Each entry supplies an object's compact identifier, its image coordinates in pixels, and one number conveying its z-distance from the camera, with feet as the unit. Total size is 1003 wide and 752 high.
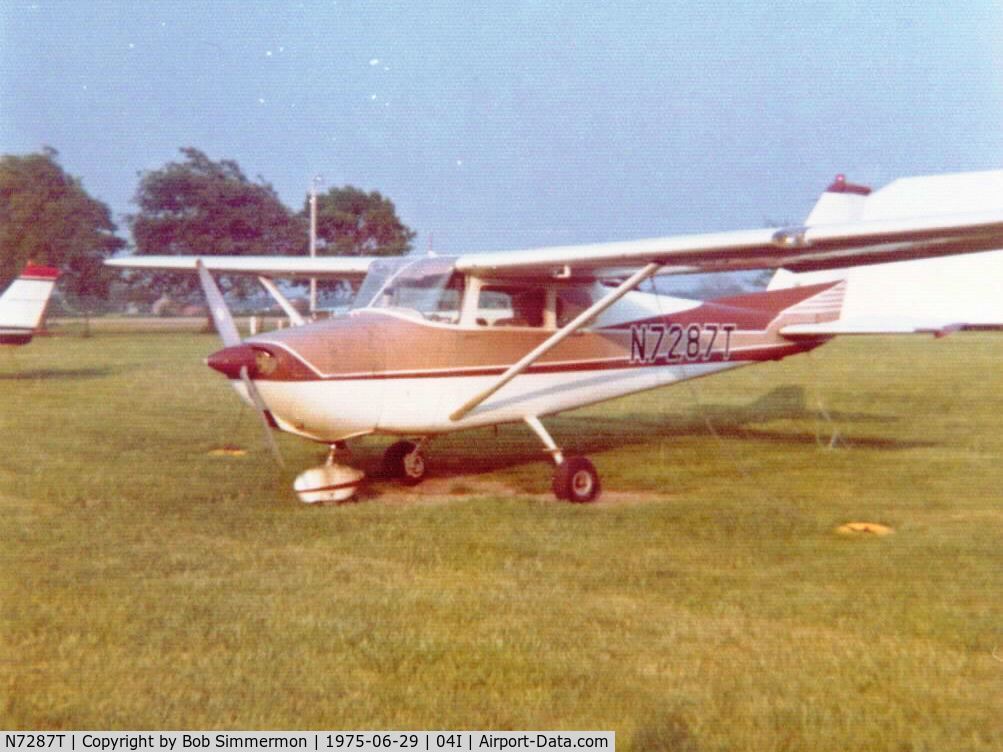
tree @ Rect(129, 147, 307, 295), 171.32
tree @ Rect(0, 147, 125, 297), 163.94
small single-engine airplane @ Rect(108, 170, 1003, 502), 24.68
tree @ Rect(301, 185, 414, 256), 129.29
